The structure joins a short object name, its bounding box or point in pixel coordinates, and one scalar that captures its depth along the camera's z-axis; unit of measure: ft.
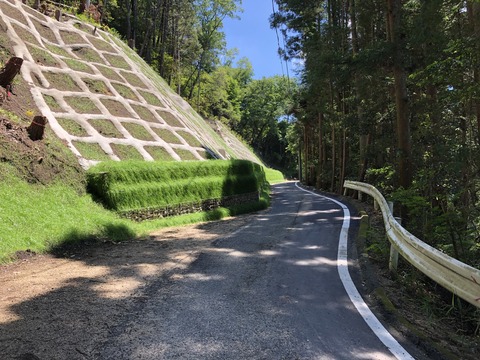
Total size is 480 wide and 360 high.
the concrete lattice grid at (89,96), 40.91
